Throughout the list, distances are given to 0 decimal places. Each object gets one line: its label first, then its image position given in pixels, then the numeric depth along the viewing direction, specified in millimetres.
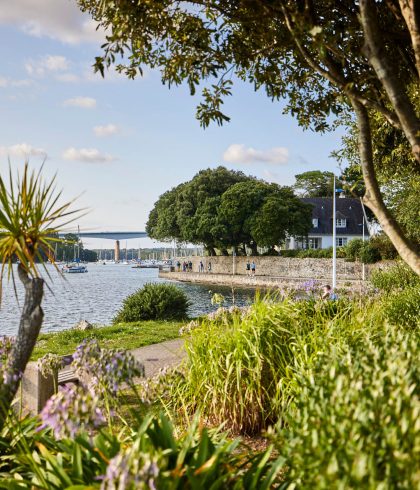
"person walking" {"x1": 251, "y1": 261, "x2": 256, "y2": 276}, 53441
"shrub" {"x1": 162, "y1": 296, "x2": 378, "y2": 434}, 4719
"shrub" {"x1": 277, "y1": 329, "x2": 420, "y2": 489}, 1890
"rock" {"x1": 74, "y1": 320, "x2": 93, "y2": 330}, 13414
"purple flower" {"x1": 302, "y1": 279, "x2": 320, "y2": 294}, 9343
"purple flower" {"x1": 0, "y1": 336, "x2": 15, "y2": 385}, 3068
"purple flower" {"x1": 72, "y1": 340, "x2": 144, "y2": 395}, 2895
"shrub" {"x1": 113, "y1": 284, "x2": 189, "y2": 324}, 15711
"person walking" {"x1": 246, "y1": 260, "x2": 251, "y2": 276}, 53406
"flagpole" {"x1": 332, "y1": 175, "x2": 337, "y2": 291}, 27709
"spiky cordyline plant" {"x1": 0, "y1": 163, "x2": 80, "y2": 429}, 3348
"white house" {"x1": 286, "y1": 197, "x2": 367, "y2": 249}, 65125
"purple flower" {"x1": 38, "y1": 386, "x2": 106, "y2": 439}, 2502
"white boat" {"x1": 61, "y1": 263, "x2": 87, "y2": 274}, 88188
